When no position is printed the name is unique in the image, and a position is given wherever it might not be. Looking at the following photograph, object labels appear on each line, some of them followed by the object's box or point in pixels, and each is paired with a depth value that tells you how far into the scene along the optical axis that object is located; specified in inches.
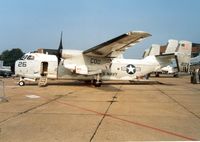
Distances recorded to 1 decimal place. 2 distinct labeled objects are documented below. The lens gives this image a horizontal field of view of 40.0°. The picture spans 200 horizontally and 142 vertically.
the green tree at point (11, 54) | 5086.6
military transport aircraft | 883.4
